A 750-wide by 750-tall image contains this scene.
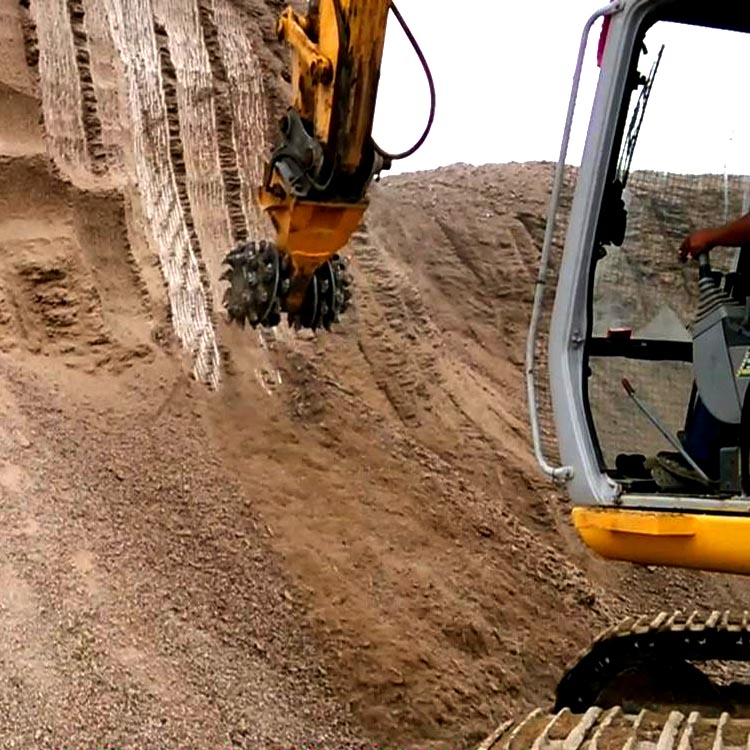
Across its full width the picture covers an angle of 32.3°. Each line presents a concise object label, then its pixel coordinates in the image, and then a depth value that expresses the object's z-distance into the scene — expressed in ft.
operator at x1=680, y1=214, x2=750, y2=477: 11.22
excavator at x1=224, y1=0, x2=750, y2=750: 10.30
